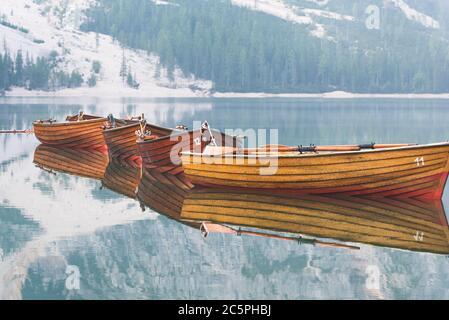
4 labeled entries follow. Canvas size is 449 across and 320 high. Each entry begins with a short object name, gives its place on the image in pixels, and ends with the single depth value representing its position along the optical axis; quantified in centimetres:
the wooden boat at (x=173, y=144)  3234
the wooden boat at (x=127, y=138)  3688
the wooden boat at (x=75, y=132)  4572
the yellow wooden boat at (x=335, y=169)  2606
